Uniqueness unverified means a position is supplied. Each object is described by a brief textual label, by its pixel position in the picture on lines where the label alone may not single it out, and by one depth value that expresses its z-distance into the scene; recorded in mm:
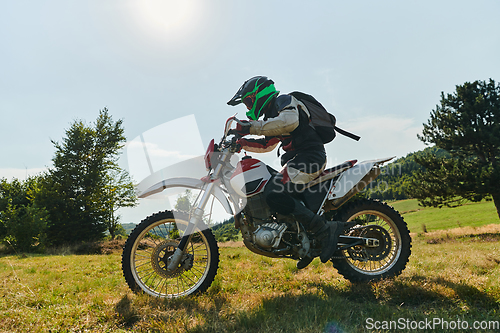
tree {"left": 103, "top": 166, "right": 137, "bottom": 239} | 26016
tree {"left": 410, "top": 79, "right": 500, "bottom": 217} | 19203
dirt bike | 3398
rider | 3379
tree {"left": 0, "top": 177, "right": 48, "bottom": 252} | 16875
